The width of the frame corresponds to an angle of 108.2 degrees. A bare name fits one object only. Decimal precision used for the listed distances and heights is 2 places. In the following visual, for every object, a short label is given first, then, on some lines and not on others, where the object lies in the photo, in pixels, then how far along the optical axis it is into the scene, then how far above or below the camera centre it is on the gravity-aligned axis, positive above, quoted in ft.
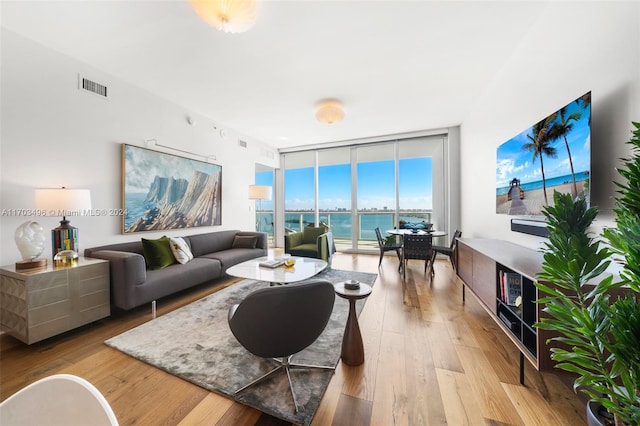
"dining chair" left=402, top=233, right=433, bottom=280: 12.01 -1.81
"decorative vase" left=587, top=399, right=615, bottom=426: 3.03 -2.78
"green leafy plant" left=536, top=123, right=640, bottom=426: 2.60 -1.17
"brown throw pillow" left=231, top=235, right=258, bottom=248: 14.25 -1.74
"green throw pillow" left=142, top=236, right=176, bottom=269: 9.56 -1.66
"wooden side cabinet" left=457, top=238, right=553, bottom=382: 4.68 -2.05
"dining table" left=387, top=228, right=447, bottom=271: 12.62 -1.22
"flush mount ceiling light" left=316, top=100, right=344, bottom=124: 11.80 +5.20
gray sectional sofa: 7.77 -2.23
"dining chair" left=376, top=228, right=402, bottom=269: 14.35 -2.14
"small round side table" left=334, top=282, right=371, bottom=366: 5.77 -3.16
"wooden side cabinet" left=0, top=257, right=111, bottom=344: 6.24 -2.43
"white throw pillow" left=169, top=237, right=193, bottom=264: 10.36 -1.63
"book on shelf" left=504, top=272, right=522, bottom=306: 5.79 -1.92
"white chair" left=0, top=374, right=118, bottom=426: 1.88 -1.57
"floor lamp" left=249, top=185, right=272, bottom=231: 16.39 +1.54
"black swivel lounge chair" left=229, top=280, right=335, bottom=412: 4.05 -1.93
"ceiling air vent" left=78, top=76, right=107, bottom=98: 8.86 +5.08
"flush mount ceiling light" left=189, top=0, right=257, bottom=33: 5.43 +4.91
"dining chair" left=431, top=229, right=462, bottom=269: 12.95 -2.15
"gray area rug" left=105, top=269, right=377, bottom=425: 4.70 -3.70
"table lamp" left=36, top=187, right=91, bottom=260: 7.18 +0.27
